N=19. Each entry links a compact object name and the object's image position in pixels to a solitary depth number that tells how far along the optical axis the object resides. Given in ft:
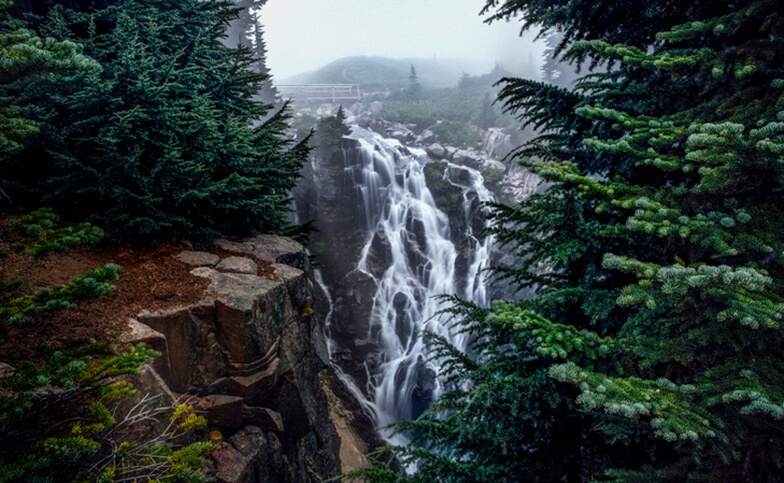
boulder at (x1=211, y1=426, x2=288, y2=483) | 15.20
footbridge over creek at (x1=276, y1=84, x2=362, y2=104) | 131.75
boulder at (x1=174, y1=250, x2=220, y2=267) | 17.38
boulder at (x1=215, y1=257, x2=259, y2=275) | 18.08
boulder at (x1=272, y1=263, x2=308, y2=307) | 19.61
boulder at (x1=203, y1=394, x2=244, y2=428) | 15.63
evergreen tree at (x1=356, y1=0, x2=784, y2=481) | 7.17
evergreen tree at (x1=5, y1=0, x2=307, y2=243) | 14.80
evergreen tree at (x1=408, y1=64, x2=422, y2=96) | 129.29
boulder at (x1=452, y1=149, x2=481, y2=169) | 78.84
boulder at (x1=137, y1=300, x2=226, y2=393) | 14.20
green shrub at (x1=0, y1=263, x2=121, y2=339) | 7.13
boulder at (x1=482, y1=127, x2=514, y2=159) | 85.61
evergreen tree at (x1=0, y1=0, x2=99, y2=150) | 9.10
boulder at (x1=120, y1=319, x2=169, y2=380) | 12.08
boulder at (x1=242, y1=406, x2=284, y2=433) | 17.38
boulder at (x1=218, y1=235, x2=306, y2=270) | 20.65
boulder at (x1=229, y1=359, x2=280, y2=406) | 16.40
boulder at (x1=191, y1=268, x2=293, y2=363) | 15.53
